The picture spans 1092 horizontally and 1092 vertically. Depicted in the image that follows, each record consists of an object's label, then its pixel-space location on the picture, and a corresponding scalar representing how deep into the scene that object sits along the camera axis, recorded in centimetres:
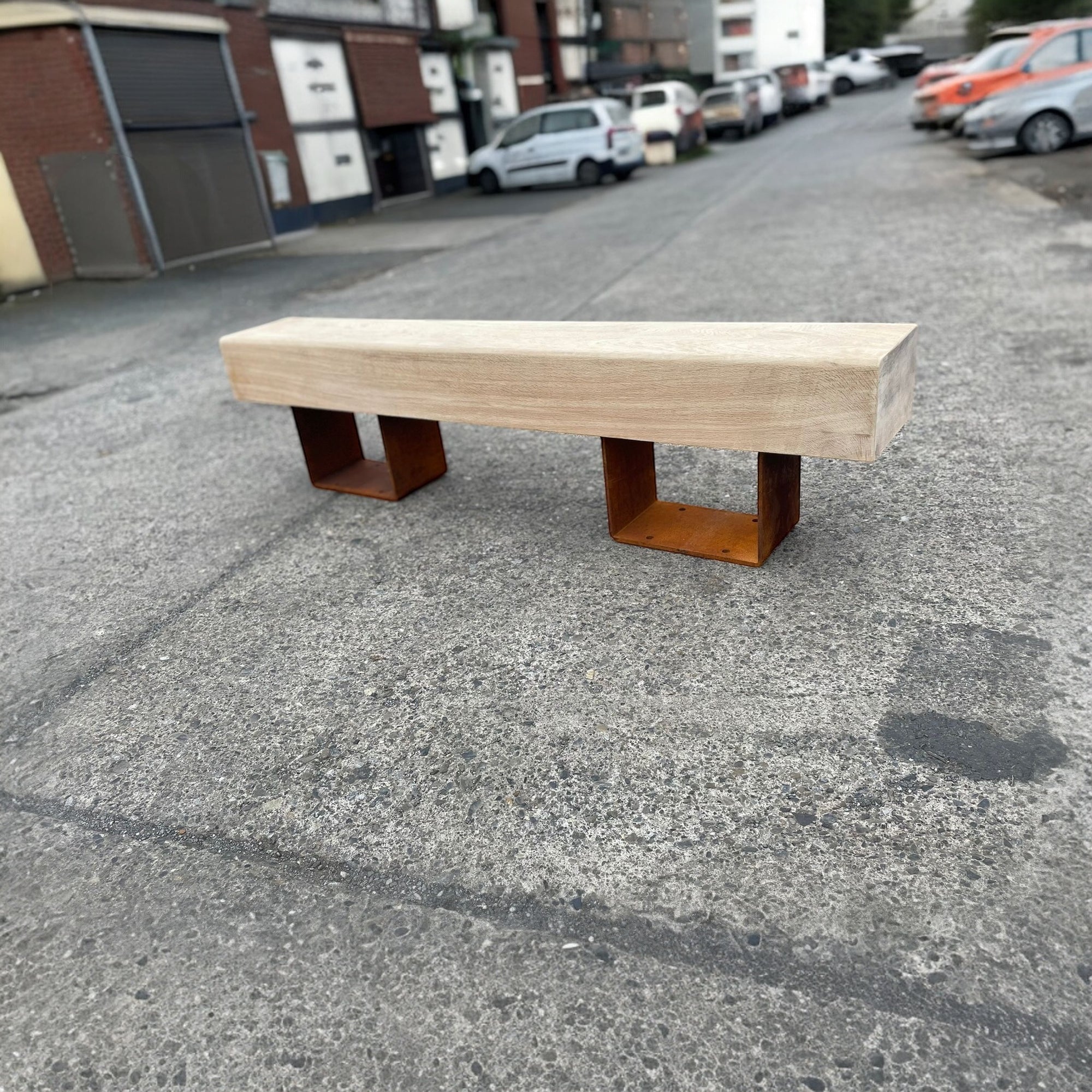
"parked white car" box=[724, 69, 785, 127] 2681
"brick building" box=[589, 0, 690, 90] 3216
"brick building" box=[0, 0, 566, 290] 1101
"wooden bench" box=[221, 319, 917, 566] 255
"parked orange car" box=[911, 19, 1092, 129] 1162
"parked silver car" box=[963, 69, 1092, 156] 1149
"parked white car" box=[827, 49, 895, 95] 3944
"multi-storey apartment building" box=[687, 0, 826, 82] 4650
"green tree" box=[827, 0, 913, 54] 5434
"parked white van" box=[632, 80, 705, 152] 2061
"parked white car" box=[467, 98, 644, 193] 1738
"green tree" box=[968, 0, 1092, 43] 2467
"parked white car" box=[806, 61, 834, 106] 3209
